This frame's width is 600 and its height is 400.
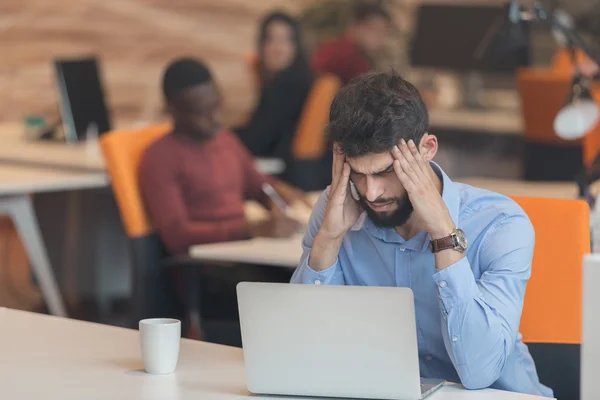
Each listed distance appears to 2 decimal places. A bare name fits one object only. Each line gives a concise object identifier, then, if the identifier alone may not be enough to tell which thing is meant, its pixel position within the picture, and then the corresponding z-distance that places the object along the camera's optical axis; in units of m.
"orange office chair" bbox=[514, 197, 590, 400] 3.87
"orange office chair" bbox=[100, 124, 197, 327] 6.24
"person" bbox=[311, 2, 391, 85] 11.28
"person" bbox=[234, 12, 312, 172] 9.57
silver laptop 2.97
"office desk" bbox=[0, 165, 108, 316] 7.53
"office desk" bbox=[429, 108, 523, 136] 10.85
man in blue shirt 3.33
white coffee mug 3.36
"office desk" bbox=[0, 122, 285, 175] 8.11
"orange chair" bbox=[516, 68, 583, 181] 10.00
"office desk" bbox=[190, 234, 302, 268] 5.44
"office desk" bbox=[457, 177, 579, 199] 6.48
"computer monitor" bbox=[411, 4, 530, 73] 11.42
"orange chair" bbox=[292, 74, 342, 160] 9.37
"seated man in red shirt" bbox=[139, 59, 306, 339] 6.16
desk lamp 5.60
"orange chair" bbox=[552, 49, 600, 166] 7.80
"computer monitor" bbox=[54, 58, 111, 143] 8.91
